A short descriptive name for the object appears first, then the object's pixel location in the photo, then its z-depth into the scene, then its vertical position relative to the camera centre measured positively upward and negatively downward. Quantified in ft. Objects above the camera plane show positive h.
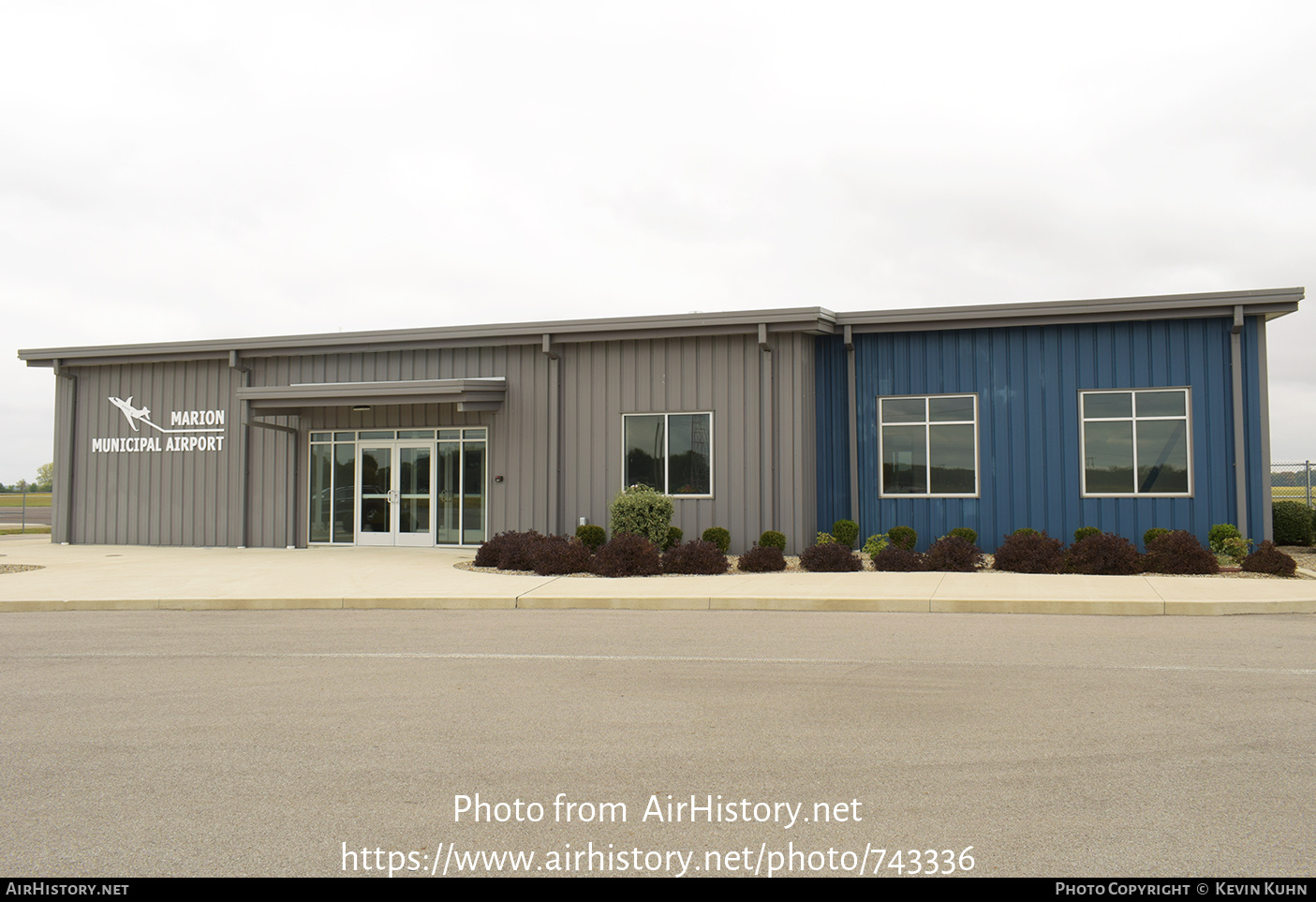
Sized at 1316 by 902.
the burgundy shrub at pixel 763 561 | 48.75 -3.40
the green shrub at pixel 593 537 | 56.65 -2.47
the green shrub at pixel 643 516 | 54.60 -1.21
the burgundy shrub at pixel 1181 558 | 45.37 -3.12
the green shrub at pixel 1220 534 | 51.52 -2.23
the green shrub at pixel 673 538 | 55.52 -2.49
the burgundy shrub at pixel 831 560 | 48.44 -3.34
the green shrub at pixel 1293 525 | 62.44 -2.12
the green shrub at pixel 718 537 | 55.67 -2.45
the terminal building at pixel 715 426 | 54.65 +4.37
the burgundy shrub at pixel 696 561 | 47.80 -3.32
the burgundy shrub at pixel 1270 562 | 44.45 -3.28
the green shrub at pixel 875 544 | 55.83 -2.95
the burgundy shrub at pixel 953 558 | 47.32 -3.19
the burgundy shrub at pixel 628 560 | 47.03 -3.21
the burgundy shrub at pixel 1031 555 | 46.60 -3.03
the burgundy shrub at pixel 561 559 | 48.11 -3.23
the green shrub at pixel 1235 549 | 50.08 -2.95
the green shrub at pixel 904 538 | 55.21 -2.54
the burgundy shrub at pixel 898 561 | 47.91 -3.39
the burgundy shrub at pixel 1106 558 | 45.21 -3.11
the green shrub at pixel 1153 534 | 50.53 -2.24
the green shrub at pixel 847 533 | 56.44 -2.29
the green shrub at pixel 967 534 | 54.80 -2.33
